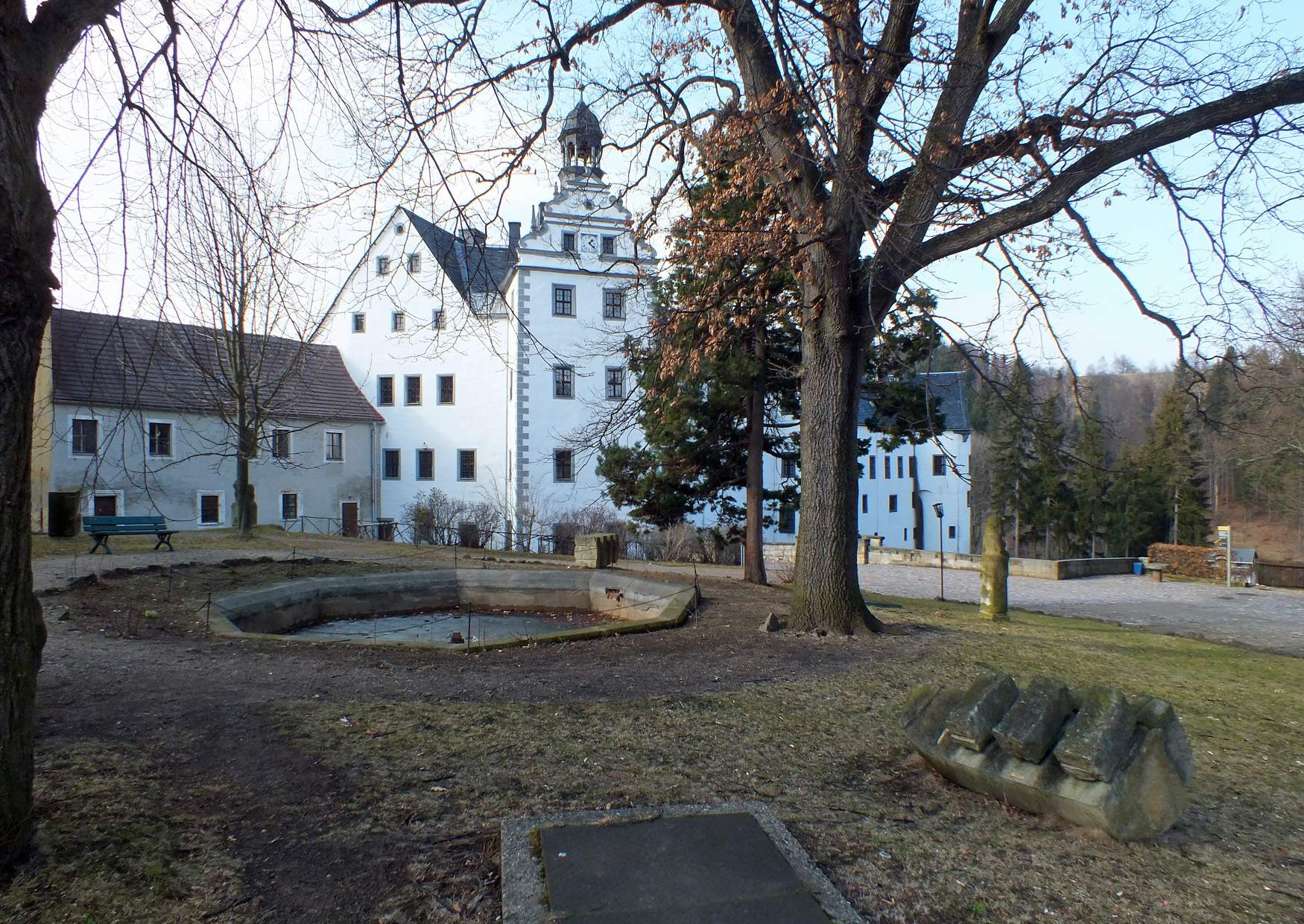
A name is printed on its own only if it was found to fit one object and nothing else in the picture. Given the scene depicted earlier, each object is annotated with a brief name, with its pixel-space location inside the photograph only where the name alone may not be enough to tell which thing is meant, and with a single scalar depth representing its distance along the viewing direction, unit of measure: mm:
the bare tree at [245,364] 18859
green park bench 15430
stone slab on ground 2881
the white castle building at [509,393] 35406
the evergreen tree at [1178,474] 40844
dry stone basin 9828
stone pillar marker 11797
